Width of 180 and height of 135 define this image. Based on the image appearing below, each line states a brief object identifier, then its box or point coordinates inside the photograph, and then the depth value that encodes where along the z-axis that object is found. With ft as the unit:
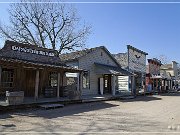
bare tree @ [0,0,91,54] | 66.69
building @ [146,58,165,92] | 77.84
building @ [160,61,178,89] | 124.26
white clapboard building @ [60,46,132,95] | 46.81
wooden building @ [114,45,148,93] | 65.78
